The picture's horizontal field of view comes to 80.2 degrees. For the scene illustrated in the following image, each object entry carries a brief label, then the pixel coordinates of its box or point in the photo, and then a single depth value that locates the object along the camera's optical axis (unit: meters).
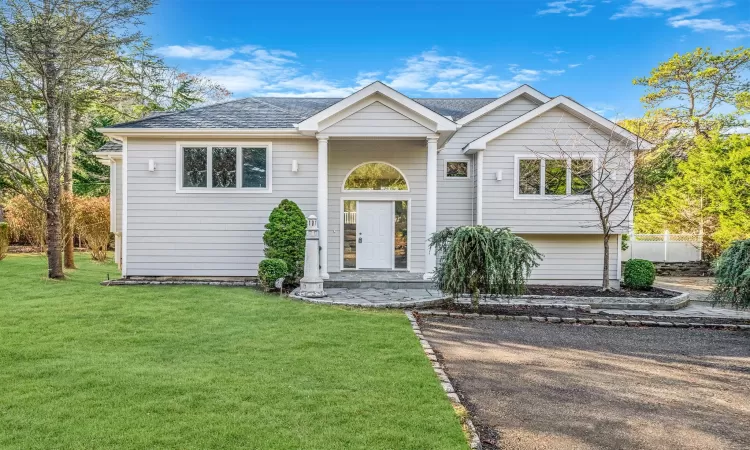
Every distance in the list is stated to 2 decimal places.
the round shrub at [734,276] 7.36
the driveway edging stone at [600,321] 8.17
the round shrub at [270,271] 9.93
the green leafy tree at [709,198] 14.63
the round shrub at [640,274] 11.44
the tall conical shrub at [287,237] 10.53
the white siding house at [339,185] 10.91
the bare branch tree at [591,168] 11.52
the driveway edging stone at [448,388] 3.40
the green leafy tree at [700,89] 19.84
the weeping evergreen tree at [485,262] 8.23
